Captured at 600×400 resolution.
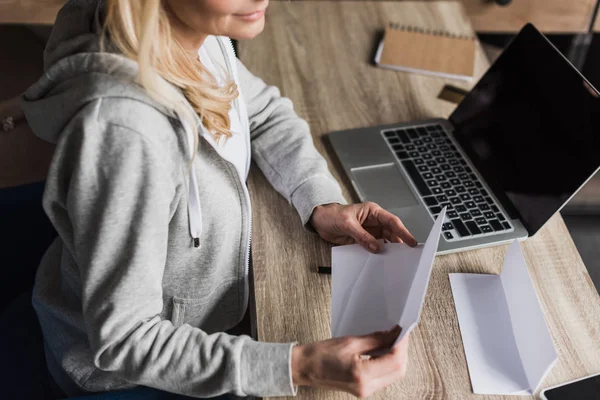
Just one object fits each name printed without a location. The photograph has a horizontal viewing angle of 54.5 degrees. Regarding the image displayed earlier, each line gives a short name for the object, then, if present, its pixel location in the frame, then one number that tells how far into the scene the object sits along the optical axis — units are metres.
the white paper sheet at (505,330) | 0.77
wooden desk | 0.81
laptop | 0.93
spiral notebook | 1.32
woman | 0.67
